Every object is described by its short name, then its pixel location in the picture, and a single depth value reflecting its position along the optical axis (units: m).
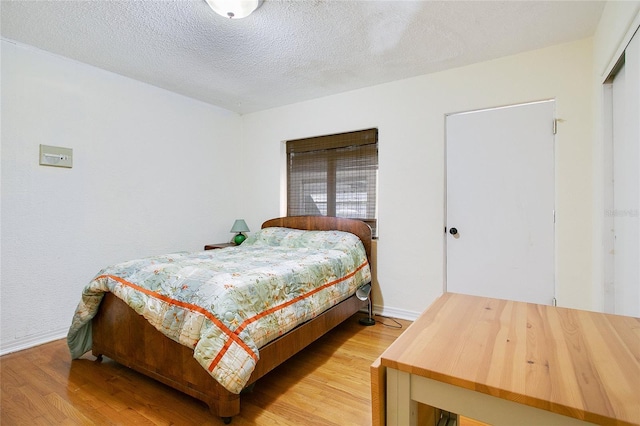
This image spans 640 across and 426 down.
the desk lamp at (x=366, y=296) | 2.91
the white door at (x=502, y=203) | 2.55
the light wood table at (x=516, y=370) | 0.62
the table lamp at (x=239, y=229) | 3.88
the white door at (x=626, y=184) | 1.63
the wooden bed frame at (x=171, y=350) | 1.62
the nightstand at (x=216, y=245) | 3.68
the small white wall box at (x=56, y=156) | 2.56
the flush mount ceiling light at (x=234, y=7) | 1.87
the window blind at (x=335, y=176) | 3.43
